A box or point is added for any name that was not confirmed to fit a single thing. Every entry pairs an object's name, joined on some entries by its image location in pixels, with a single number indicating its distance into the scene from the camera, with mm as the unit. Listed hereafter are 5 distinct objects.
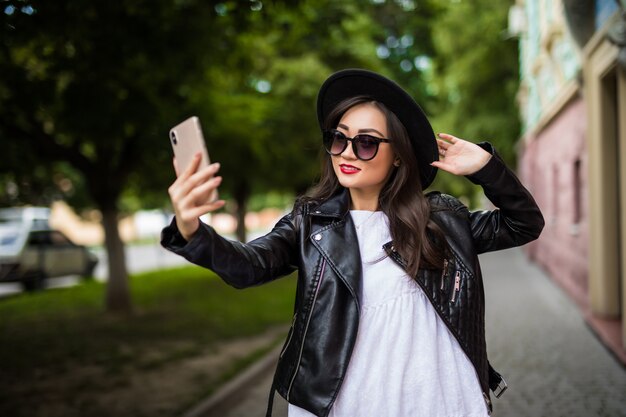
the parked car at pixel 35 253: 16406
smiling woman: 2115
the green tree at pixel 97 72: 5316
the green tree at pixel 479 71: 20344
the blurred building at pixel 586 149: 7562
